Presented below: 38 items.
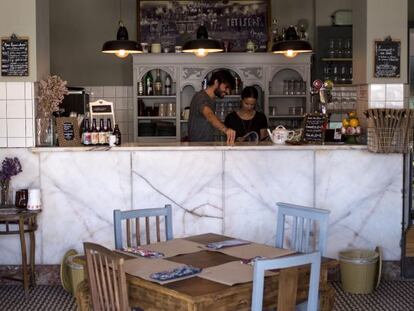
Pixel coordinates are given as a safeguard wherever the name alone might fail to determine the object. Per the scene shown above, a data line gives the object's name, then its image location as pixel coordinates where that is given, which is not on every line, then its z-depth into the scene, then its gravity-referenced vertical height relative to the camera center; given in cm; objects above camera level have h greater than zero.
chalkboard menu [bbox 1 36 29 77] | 575 +55
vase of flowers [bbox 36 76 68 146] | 585 +17
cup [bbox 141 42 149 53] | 887 +98
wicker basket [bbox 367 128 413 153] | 571 -14
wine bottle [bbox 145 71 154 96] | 906 +48
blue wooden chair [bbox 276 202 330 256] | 378 -58
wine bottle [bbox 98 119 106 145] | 584 -12
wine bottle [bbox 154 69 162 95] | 907 +47
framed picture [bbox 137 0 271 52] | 942 +140
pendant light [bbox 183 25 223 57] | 638 +71
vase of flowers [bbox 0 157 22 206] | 561 -41
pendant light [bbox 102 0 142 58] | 665 +75
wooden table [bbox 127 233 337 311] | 279 -72
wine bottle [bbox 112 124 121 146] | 589 -11
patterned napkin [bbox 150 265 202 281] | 305 -68
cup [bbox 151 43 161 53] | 887 +96
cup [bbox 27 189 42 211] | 561 -63
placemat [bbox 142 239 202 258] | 363 -68
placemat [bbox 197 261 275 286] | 303 -69
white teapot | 602 -11
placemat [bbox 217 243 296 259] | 354 -68
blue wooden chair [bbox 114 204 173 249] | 387 -55
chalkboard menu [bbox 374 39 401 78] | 595 +55
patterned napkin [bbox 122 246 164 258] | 351 -67
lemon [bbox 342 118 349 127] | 611 +0
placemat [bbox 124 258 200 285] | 315 -69
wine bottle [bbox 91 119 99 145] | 583 -13
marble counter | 578 -54
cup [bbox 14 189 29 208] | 566 -61
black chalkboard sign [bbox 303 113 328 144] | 596 -4
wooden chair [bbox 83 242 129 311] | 285 -67
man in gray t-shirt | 684 +19
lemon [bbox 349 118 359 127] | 605 +0
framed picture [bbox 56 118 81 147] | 588 -8
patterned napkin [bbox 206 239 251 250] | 374 -67
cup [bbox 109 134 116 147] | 584 -15
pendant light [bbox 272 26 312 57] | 657 +75
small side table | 534 -85
